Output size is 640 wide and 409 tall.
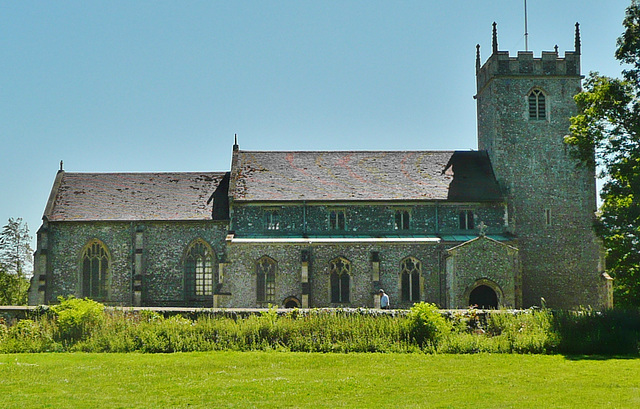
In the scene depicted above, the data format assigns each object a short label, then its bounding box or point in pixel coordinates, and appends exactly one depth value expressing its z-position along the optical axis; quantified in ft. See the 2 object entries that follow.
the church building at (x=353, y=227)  122.31
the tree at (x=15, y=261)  196.44
